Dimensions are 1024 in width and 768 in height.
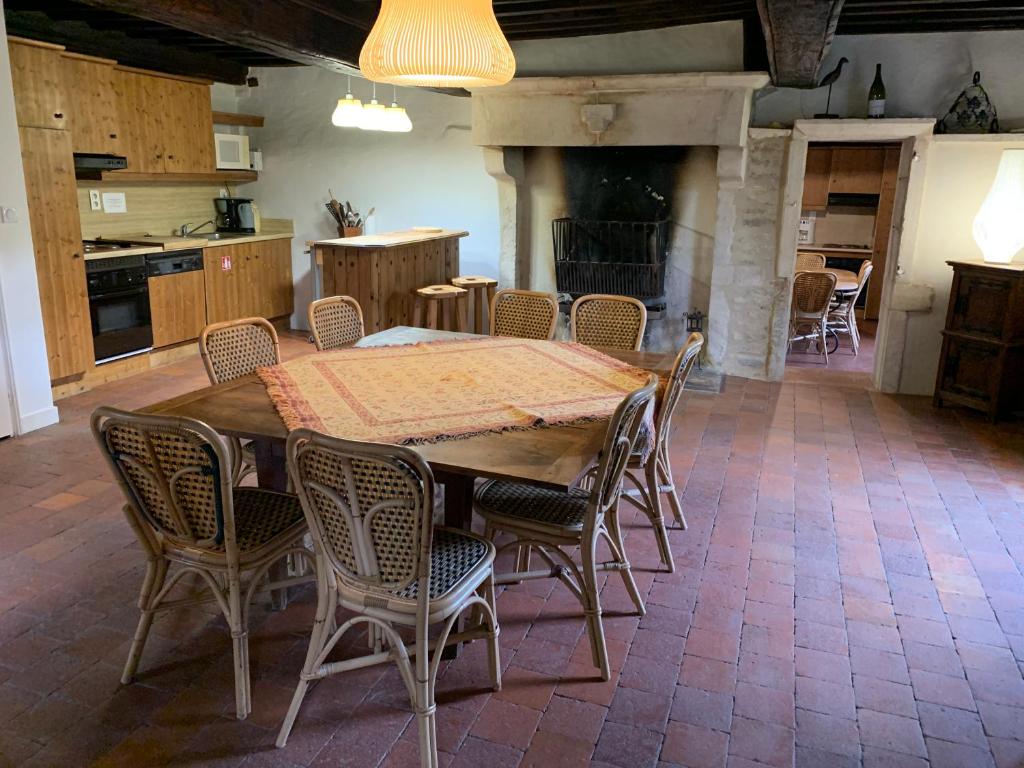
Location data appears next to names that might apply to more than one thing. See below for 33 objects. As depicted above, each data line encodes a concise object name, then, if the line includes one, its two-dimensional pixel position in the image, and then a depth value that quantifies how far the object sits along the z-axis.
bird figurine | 5.05
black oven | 5.11
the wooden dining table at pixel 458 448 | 1.96
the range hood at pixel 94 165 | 5.07
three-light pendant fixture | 4.30
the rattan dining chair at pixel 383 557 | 1.70
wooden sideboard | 4.52
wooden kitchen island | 5.11
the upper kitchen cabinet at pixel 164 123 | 5.56
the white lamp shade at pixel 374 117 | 4.39
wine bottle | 4.97
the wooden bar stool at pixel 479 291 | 5.75
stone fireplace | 5.05
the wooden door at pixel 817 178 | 8.23
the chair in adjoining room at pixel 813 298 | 6.08
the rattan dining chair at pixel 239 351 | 2.81
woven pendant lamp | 2.25
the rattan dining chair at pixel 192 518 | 1.85
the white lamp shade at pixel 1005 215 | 4.59
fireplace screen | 5.52
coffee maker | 6.75
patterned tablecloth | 2.26
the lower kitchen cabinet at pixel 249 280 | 6.09
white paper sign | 5.88
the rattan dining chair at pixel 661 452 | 2.67
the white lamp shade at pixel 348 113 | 4.29
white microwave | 6.55
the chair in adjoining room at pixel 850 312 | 6.47
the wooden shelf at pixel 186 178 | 5.65
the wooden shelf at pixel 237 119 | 6.48
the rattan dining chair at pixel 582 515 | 2.12
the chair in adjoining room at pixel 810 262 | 6.91
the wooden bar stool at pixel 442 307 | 5.41
